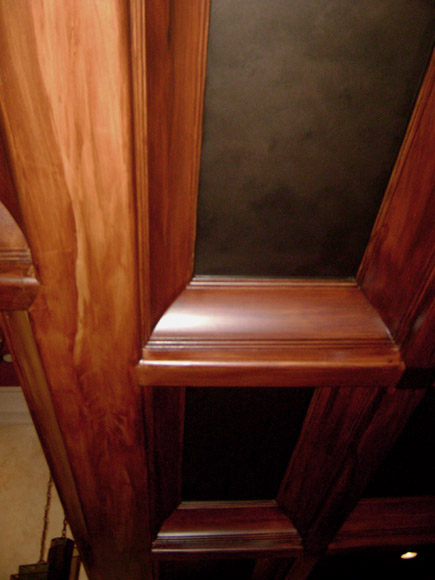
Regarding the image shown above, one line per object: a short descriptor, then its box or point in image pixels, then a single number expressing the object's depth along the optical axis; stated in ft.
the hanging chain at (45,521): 9.49
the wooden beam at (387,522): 4.21
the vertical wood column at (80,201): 1.43
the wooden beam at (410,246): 1.98
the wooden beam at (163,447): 2.74
